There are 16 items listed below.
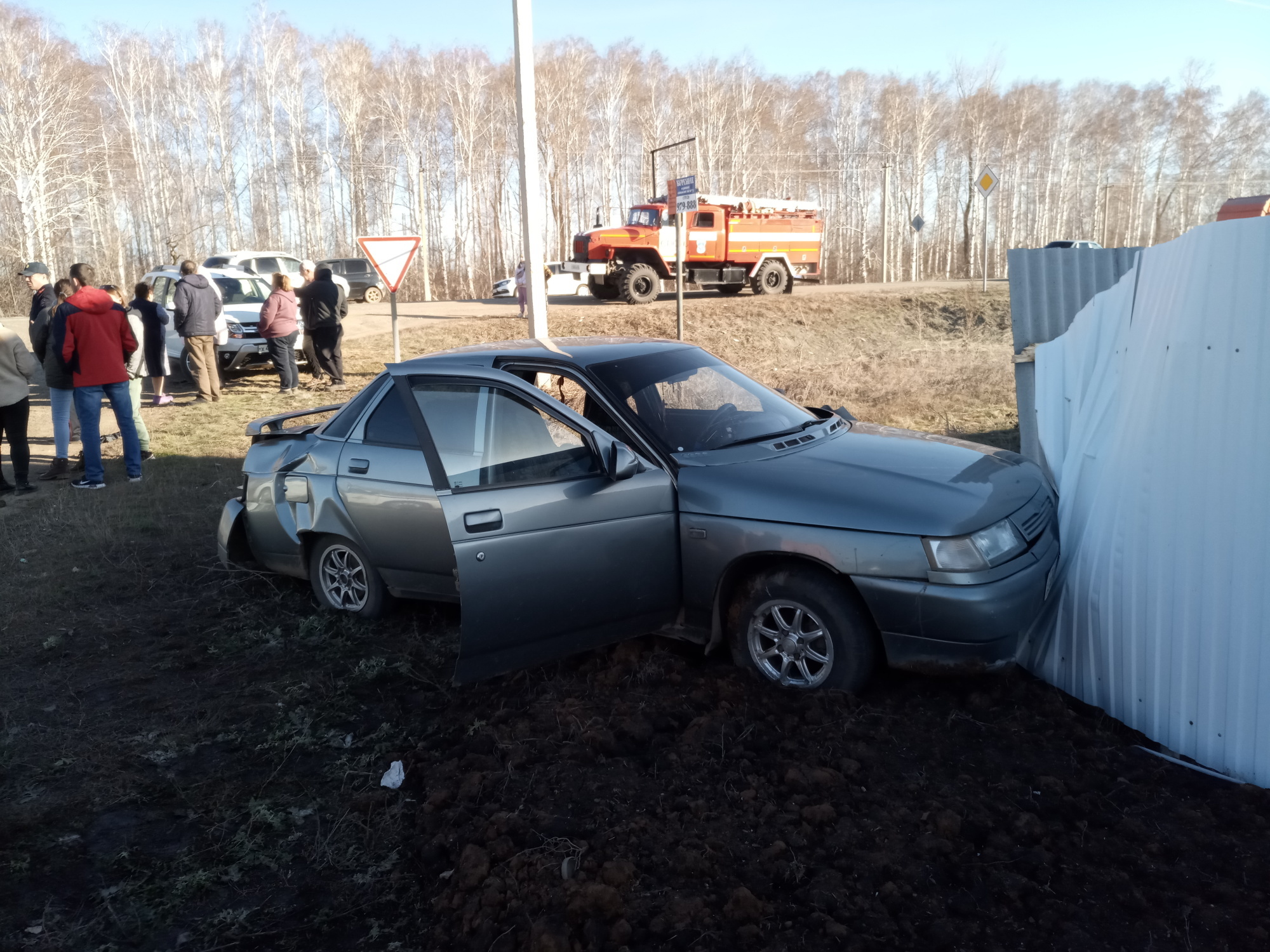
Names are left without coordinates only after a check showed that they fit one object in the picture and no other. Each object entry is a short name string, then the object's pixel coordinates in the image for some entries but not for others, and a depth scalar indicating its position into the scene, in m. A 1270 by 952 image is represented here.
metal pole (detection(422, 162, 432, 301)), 46.39
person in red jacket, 8.72
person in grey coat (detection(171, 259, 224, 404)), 13.28
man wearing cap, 9.66
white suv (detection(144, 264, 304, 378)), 15.67
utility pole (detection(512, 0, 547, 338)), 10.35
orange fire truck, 23.77
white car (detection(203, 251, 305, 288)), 25.09
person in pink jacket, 14.10
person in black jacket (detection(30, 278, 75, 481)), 9.02
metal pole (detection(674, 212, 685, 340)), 13.24
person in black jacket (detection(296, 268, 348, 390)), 14.34
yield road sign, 11.73
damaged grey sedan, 3.79
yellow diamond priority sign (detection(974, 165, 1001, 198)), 23.95
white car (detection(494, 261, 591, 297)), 29.70
